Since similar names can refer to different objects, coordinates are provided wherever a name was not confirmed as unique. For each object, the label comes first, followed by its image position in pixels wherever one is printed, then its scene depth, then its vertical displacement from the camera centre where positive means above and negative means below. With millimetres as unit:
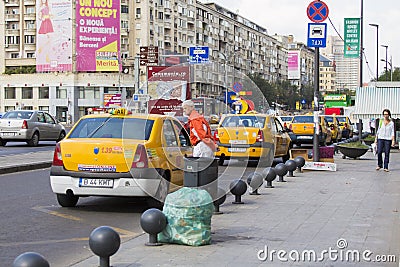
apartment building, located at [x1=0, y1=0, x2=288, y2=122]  82625 +7671
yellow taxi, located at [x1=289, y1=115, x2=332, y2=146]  29950 -1206
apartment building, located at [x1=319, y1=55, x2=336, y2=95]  160700 +7126
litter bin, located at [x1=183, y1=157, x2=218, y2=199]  8578 -924
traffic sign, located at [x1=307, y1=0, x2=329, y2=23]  16969 +2524
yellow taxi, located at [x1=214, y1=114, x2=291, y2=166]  17453 -933
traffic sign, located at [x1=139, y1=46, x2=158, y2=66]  49412 +3761
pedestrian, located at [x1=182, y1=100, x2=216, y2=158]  9438 -414
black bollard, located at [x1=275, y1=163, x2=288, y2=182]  13914 -1420
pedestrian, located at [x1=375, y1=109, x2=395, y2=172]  17219 -745
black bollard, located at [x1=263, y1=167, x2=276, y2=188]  12992 -1425
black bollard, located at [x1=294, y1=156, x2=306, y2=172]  16344 -1446
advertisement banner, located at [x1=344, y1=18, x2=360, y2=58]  29281 +3237
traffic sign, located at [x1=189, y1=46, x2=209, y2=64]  36716 +3256
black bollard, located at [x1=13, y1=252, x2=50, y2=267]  4887 -1223
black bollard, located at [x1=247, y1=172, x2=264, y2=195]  11695 -1408
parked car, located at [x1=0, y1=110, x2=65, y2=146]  26781 -1061
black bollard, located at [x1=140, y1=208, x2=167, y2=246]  7176 -1330
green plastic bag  7281 -1333
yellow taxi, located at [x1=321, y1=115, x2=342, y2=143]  36044 -1240
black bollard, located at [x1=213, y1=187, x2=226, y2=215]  9716 -1461
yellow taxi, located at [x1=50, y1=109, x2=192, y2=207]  9672 -865
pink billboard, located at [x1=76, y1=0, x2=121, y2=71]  74438 +9139
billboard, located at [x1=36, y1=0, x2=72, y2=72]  76125 +8385
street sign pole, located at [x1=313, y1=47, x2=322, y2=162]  17150 -88
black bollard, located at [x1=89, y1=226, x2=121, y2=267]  6066 -1339
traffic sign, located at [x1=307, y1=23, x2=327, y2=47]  17094 +1924
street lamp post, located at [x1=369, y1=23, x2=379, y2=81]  56803 +6683
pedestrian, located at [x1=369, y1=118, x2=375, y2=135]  42000 -1363
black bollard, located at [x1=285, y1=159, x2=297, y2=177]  14938 -1425
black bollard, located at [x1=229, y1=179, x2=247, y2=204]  10633 -1388
